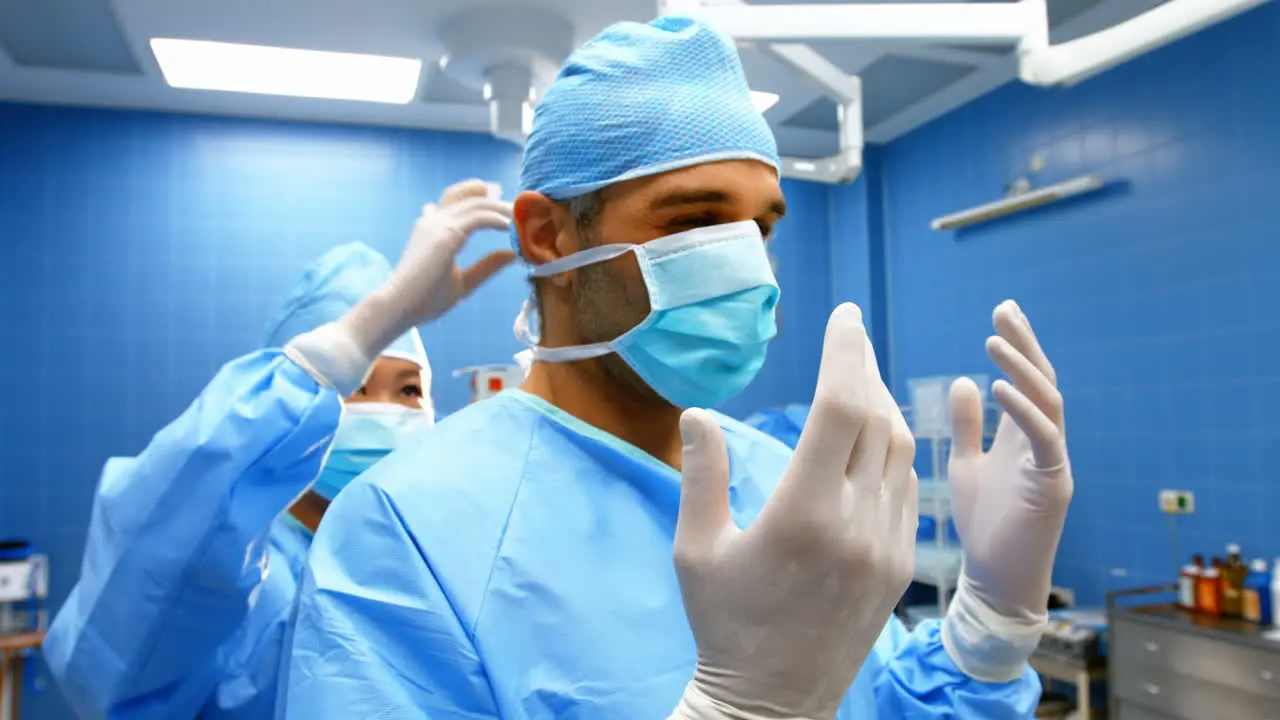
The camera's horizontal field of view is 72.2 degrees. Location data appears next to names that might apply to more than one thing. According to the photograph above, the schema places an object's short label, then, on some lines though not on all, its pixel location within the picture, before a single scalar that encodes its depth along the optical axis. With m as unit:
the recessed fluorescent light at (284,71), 3.70
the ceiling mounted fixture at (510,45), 3.22
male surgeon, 0.64
